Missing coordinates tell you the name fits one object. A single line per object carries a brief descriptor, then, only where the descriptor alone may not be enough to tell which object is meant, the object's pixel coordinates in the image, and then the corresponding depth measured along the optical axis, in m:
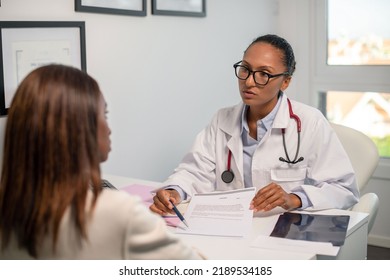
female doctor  1.87
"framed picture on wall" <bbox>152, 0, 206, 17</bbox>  2.45
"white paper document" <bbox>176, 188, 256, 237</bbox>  1.53
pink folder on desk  1.78
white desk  1.39
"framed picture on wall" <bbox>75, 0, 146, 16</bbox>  2.09
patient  0.97
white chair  2.14
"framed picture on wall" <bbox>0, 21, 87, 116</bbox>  1.81
